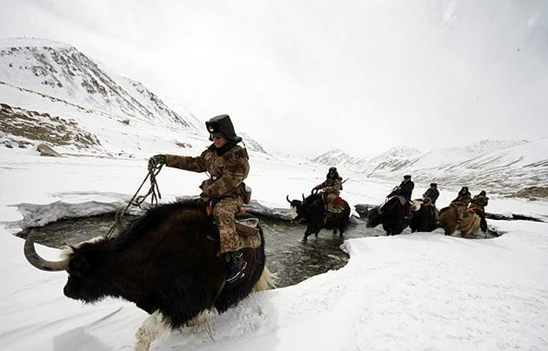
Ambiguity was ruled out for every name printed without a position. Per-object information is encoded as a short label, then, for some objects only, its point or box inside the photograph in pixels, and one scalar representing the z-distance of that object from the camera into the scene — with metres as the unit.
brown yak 8.35
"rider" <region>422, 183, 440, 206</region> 10.40
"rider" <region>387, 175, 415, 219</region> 7.56
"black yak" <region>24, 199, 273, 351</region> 2.11
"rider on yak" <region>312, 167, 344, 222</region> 7.14
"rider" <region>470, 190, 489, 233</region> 9.14
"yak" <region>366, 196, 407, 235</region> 7.42
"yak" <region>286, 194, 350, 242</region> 7.07
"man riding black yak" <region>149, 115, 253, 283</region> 2.37
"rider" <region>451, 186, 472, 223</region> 8.31
